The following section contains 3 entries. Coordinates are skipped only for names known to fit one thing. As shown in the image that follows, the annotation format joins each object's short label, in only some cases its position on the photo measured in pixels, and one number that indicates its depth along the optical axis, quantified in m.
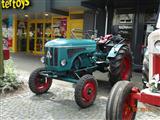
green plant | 4.19
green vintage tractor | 3.63
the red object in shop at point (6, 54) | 4.67
